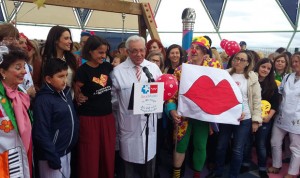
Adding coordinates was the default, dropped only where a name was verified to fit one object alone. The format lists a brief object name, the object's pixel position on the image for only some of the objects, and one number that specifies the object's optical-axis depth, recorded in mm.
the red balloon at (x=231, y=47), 4773
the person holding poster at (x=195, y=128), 3139
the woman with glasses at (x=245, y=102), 3371
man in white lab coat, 2629
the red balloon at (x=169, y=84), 2797
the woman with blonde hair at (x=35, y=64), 2670
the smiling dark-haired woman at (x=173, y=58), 3850
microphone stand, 2379
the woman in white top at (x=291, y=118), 3545
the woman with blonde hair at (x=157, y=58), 3659
